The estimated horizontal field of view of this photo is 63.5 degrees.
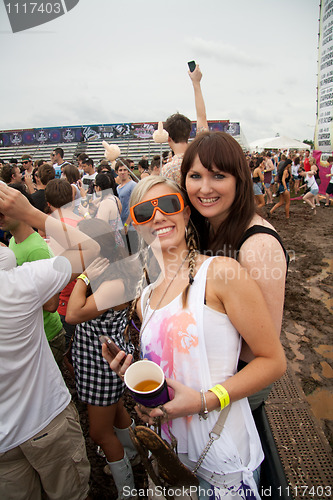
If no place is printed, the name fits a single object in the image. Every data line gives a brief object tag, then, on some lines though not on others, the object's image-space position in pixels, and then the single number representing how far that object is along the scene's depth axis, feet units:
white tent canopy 83.25
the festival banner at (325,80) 45.34
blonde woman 3.55
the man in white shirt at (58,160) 30.43
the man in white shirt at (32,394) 4.90
